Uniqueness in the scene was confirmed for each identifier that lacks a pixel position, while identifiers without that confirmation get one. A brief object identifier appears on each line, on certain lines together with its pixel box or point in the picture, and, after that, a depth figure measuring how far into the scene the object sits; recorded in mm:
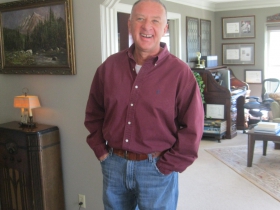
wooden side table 4137
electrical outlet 2713
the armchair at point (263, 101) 5754
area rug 3791
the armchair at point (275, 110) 5297
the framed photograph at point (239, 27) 6814
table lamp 2646
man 1600
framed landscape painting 2498
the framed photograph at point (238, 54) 6890
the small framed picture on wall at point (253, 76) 6867
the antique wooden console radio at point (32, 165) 2584
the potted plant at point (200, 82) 5588
